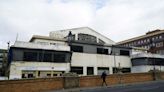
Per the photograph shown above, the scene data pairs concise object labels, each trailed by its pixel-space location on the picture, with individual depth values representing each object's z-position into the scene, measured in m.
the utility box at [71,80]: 13.82
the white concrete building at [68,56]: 18.19
